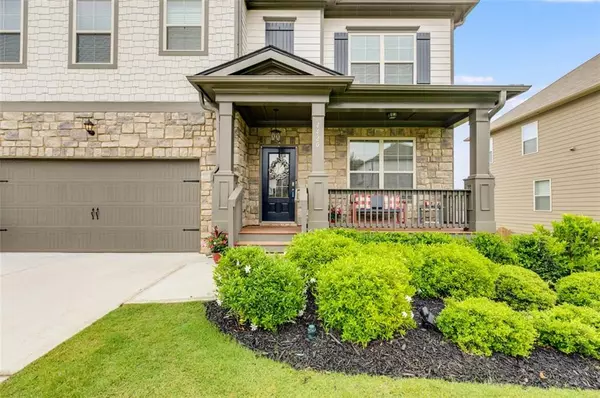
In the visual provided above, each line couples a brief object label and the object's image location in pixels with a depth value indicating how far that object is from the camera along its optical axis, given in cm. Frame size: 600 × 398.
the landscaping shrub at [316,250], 332
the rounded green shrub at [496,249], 400
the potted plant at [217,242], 559
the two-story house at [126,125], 661
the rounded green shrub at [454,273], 307
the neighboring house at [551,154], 834
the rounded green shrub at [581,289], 287
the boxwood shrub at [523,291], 295
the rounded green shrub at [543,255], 371
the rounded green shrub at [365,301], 238
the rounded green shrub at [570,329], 225
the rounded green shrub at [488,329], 225
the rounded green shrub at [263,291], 269
